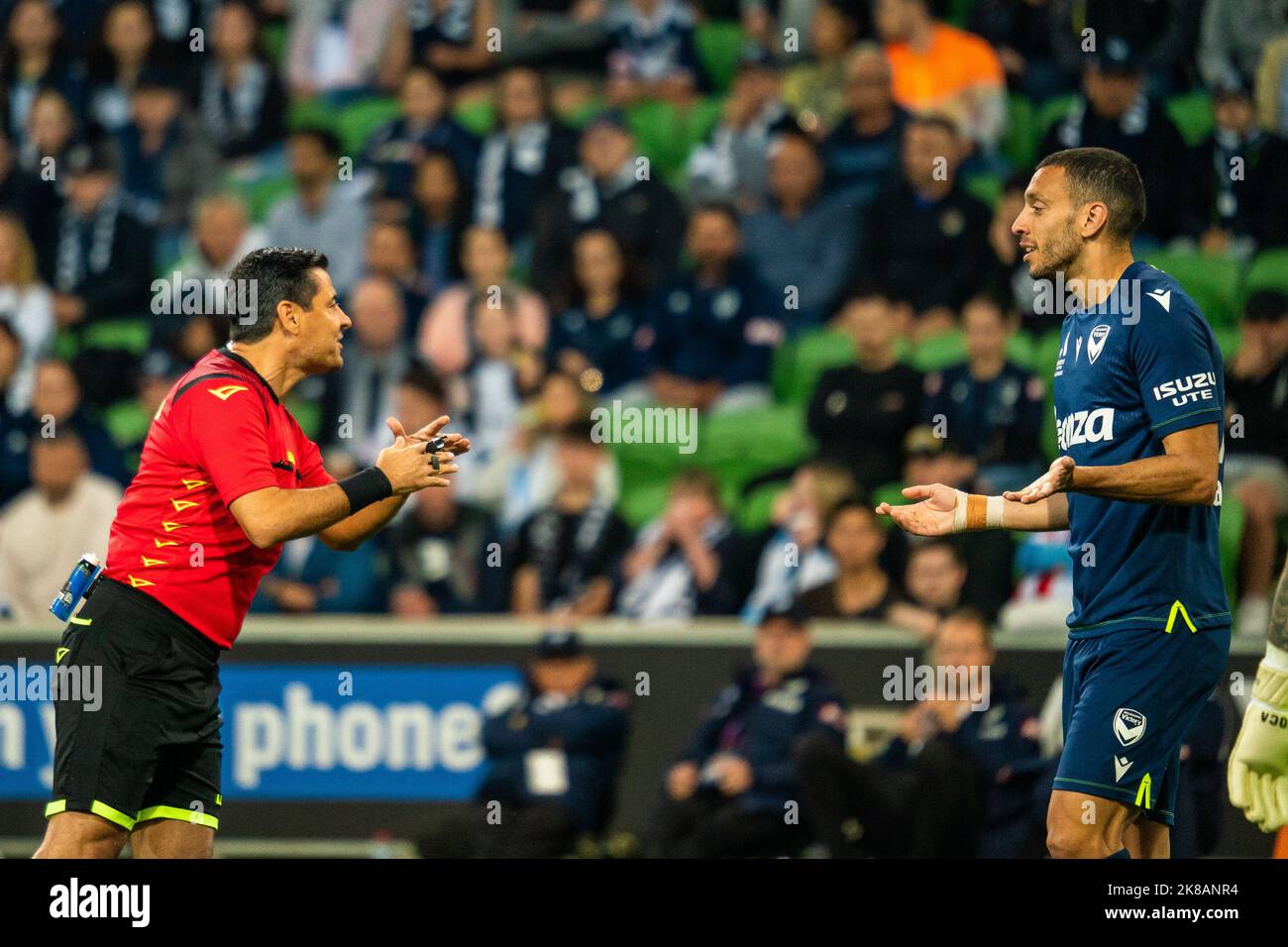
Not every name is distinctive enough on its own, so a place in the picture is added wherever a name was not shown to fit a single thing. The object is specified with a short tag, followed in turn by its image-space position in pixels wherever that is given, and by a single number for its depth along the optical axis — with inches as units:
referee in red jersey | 370.9
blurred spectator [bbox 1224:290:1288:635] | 629.0
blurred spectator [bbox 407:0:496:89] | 812.6
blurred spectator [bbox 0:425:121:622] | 681.0
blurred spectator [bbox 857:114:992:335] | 700.7
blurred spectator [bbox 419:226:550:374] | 717.9
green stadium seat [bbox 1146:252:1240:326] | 681.6
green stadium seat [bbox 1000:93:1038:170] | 741.9
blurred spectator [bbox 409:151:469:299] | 751.7
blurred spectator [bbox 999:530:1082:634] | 621.0
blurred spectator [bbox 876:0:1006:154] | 741.9
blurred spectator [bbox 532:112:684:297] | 729.6
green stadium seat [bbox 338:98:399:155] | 797.9
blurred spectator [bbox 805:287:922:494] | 666.8
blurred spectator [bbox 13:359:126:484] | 705.0
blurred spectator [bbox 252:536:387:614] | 675.4
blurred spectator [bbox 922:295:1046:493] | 653.3
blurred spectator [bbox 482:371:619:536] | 682.2
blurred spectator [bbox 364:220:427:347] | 740.6
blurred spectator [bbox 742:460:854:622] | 647.8
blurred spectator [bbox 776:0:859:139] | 751.7
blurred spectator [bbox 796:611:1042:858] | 589.3
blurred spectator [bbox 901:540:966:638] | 625.0
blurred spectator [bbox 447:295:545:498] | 699.4
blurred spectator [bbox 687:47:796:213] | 744.3
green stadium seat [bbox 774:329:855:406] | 713.6
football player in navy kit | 365.1
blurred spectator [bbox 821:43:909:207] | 734.5
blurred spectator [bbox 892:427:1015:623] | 627.2
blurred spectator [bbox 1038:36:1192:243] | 689.6
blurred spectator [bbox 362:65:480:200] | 764.6
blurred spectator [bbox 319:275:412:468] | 713.6
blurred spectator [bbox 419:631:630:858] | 625.6
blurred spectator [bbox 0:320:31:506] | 708.7
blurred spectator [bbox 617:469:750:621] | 653.9
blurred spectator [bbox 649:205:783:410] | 707.4
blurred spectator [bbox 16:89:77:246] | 775.1
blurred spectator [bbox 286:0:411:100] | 813.2
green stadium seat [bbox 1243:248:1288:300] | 671.8
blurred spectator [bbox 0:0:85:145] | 812.0
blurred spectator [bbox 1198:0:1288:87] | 716.7
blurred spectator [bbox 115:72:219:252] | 783.1
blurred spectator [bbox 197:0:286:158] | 805.9
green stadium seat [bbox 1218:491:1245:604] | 627.8
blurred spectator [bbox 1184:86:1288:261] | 682.8
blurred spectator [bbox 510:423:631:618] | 663.1
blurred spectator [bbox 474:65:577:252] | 755.4
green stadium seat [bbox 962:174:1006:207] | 713.0
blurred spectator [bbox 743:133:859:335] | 719.7
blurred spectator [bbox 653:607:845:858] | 605.9
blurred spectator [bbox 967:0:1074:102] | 751.7
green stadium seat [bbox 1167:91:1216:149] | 695.1
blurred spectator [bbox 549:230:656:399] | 705.0
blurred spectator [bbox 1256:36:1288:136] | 695.1
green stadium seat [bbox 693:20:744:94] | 803.4
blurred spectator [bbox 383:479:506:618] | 671.8
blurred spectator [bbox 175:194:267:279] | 765.3
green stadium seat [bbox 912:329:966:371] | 684.7
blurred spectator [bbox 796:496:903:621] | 636.7
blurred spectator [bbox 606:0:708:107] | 789.9
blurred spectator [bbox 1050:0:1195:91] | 732.0
